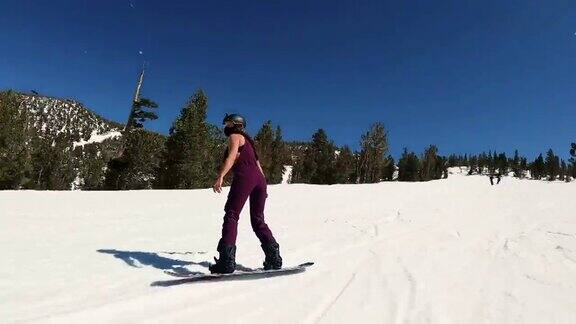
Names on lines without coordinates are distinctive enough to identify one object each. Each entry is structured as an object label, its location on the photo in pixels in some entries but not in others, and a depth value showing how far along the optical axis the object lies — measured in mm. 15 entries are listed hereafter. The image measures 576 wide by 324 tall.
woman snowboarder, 5031
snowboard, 4426
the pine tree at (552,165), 131250
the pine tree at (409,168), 110750
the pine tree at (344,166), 74188
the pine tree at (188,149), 39031
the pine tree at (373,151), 70688
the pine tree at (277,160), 64838
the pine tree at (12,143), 37156
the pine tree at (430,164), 109119
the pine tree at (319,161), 75188
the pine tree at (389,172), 109950
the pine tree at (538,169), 134750
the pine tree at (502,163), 145750
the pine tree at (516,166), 150162
